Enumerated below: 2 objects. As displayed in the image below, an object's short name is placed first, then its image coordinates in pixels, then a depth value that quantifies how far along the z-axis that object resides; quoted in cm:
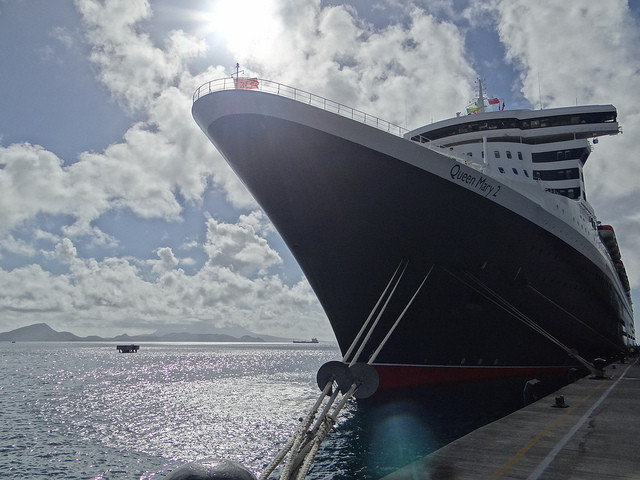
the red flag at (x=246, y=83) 1308
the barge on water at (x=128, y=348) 12750
